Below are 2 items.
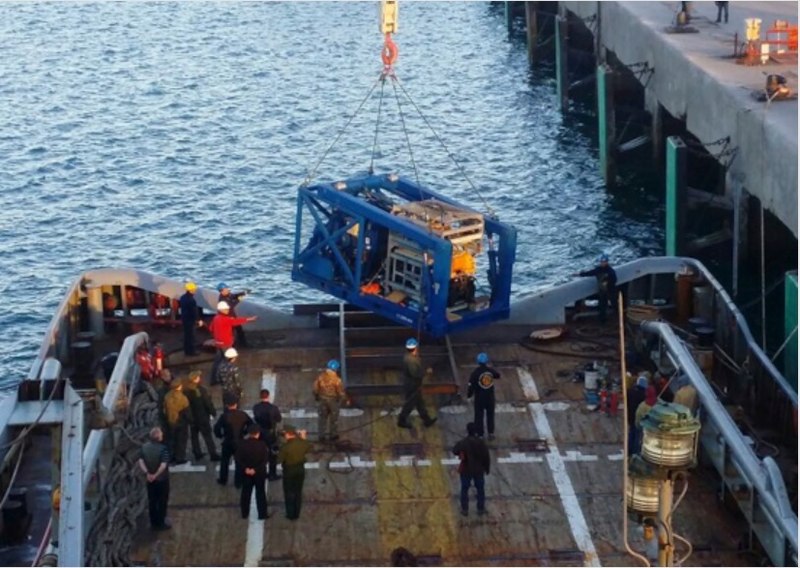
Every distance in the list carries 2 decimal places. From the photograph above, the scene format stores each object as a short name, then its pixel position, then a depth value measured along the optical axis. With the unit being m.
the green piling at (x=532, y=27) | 66.38
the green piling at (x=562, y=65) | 57.38
